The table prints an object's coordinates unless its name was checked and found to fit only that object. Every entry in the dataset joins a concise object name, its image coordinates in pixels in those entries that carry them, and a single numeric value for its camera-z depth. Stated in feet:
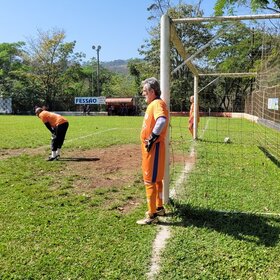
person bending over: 31.65
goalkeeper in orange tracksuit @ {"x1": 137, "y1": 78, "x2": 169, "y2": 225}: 15.11
